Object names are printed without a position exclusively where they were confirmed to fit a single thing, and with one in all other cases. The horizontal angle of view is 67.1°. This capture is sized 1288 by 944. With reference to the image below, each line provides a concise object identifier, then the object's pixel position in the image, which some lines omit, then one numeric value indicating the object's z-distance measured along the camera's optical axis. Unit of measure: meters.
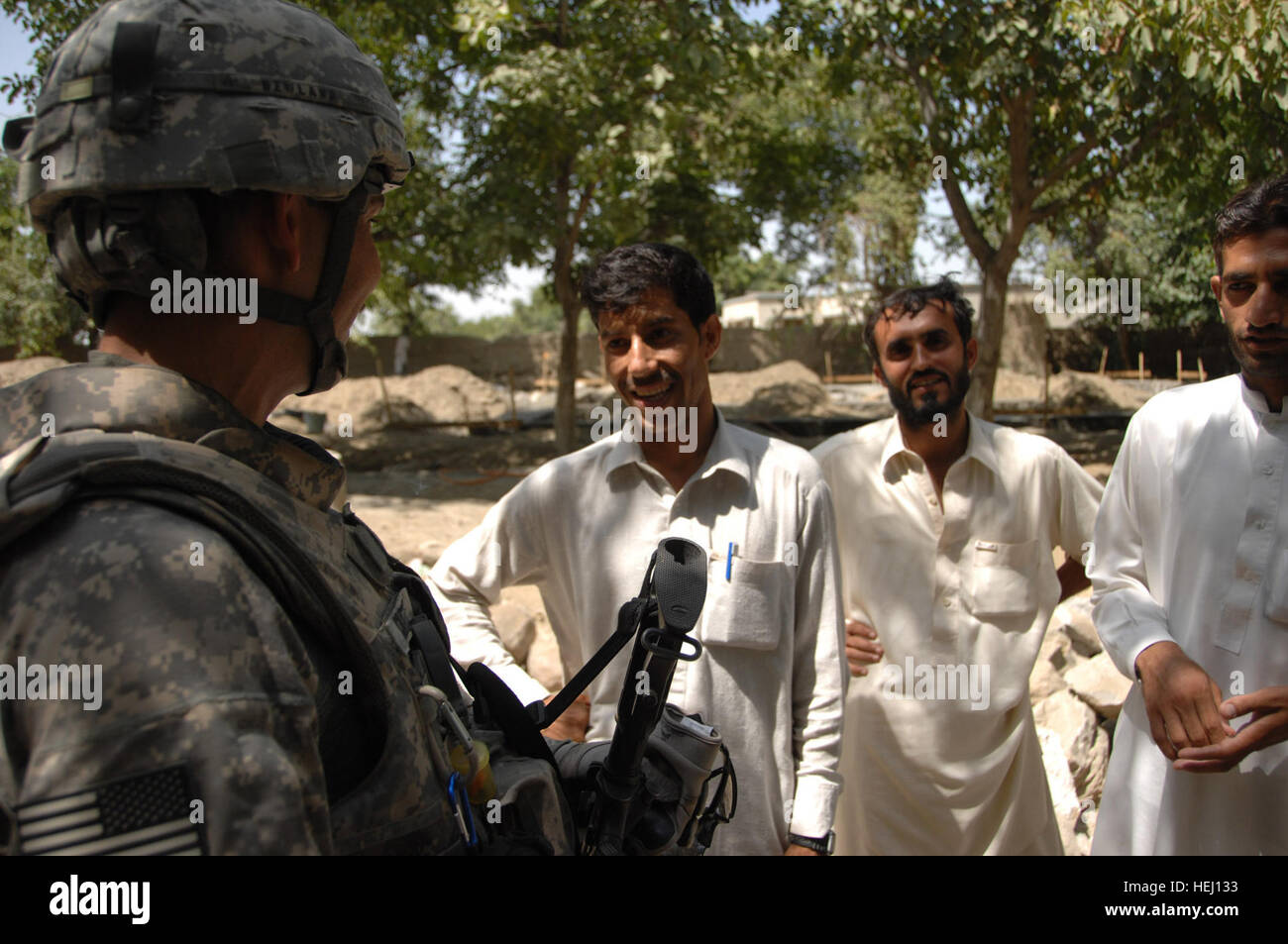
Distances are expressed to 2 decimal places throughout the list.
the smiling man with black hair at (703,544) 2.21
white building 20.38
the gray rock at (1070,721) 4.21
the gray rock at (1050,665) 4.67
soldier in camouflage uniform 0.88
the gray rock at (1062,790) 3.82
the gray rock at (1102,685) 4.41
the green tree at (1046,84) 6.35
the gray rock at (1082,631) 5.08
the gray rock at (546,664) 5.20
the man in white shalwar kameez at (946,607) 2.79
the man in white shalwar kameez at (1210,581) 2.20
